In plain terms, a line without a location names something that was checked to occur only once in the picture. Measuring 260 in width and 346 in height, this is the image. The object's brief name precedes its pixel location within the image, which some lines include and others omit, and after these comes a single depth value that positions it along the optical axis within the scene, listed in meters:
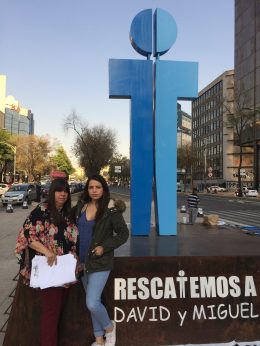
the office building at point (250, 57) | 67.62
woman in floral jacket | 3.88
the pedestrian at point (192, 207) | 14.20
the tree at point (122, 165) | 123.81
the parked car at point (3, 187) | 46.83
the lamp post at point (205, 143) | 114.11
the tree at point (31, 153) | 89.19
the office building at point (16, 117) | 162.50
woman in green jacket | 3.94
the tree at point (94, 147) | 72.69
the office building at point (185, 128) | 150.38
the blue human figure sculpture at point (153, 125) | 8.16
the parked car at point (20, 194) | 30.62
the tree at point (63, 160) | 142.69
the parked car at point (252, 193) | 55.50
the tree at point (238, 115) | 50.36
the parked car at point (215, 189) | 76.91
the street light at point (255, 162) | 66.33
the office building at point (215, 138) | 100.94
